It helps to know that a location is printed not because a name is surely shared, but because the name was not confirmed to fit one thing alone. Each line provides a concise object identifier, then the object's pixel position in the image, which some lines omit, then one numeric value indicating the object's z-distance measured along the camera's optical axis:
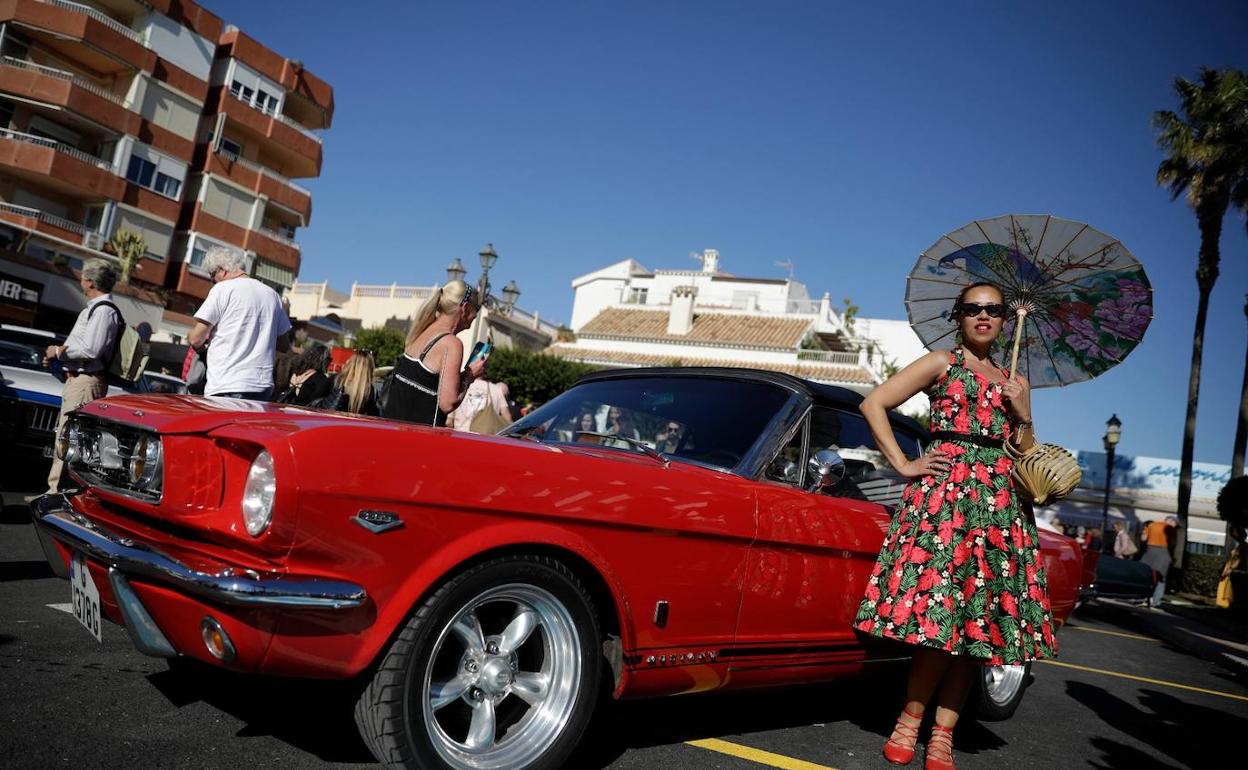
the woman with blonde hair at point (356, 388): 6.00
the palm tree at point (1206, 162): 21.14
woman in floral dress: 3.21
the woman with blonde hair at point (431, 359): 4.95
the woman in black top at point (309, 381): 6.42
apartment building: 27.16
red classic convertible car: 2.15
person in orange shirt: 15.07
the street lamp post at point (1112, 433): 20.80
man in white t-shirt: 5.00
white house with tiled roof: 43.22
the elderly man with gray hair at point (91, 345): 5.89
